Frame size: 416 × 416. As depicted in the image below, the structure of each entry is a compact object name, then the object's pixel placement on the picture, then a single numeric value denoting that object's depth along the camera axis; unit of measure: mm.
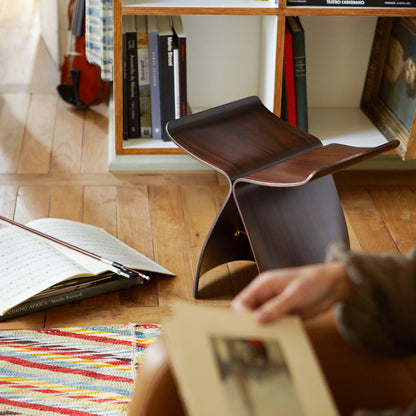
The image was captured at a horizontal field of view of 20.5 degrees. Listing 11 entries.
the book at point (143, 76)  2698
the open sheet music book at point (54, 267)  2289
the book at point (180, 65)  2658
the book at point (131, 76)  2688
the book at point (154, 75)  2678
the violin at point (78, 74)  2920
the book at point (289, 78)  2673
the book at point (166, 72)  2671
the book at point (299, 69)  2678
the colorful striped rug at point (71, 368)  2131
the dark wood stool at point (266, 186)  2222
